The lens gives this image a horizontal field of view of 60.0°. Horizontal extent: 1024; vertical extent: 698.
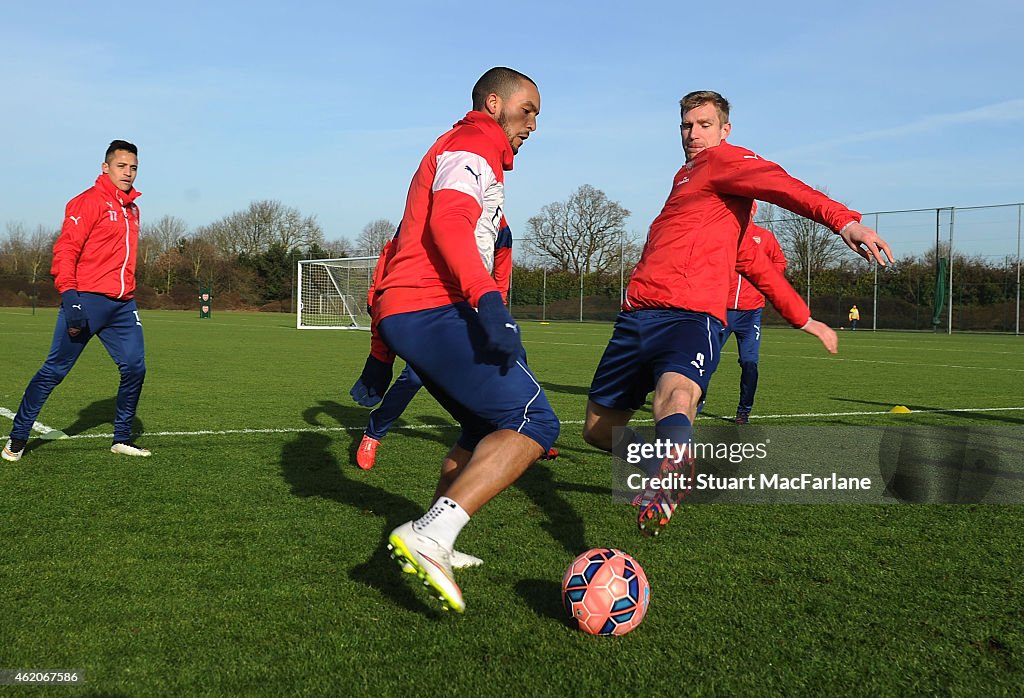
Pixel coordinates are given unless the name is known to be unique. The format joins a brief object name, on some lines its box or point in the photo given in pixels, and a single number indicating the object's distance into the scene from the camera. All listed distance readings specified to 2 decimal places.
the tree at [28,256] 71.38
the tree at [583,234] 60.09
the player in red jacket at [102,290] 5.95
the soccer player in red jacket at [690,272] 4.23
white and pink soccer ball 2.95
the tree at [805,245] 42.34
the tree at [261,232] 74.38
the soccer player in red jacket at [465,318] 2.92
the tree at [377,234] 86.01
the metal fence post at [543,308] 50.97
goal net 33.41
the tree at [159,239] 79.19
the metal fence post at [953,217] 38.16
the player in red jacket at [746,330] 8.37
